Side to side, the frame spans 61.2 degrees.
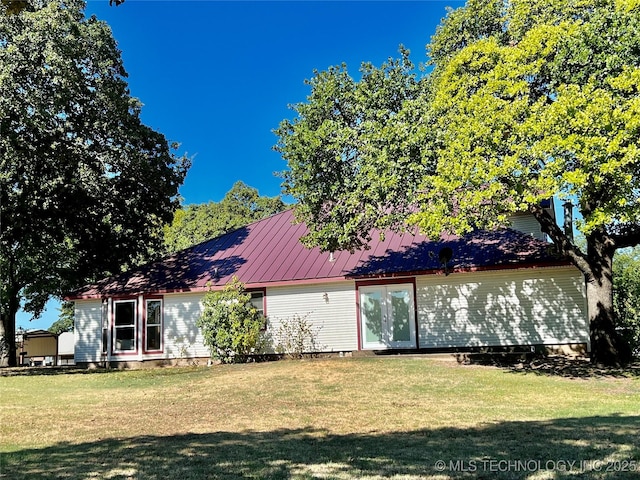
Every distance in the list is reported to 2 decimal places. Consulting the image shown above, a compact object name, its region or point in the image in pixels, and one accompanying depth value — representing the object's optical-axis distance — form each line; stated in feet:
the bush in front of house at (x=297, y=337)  56.03
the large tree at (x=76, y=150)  48.37
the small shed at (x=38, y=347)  99.48
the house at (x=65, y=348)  109.50
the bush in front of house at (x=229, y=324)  52.95
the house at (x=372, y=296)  51.24
